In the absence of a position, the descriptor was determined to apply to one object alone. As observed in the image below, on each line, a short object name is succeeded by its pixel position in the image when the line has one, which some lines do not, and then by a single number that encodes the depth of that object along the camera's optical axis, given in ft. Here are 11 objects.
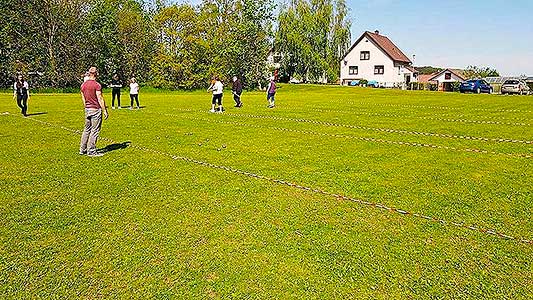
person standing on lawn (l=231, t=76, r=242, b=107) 83.20
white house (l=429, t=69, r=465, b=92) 307.99
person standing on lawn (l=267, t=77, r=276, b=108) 81.66
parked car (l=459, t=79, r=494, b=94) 165.07
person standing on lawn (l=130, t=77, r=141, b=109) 77.56
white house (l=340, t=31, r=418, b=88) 244.42
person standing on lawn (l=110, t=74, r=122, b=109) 74.59
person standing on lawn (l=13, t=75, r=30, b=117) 62.23
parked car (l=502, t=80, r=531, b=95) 159.84
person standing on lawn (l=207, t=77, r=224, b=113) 71.31
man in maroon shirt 33.58
